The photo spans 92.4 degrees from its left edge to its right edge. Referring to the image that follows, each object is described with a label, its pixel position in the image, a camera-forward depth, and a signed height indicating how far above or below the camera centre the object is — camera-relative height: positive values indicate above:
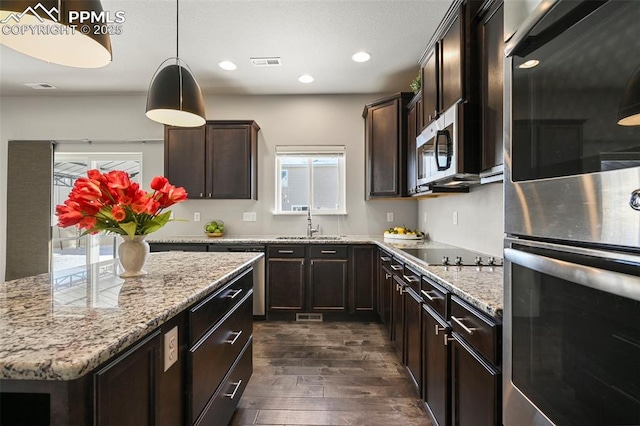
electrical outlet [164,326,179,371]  1.01 -0.45
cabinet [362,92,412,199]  3.48 +0.82
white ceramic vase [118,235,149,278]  1.39 -0.18
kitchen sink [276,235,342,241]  4.14 -0.29
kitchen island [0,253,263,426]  0.61 -0.31
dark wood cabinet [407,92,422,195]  3.04 +0.85
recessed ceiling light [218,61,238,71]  3.32 +1.65
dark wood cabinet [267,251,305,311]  3.56 -0.79
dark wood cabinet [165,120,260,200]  3.83 +0.71
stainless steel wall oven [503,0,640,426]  0.54 +0.00
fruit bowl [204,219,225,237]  3.99 -0.18
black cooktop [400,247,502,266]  1.85 -0.28
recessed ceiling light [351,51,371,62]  3.11 +1.65
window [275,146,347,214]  4.24 +0.44
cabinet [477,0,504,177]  1.50 +0.69
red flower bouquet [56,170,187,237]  1.21 +0.04
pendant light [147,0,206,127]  1.94 +0.78
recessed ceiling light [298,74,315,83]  3.62 +1.65
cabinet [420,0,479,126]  1.77 +0.99
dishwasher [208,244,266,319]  3.54 -0.68
